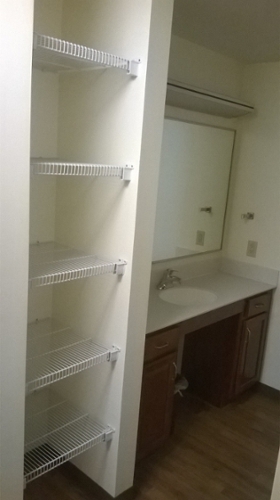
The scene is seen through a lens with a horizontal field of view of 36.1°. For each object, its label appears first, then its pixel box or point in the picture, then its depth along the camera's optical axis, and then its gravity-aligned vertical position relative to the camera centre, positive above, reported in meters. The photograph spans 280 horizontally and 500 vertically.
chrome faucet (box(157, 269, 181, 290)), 2.87 -0.74
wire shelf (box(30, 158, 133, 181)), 1.52 -0.04
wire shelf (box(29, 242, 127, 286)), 1.65 -0.44
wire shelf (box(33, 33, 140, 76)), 1.48 +0.38
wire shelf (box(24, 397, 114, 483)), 1.89 -1.31
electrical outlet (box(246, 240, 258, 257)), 3.26 -0.56
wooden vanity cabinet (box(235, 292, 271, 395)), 2.97 -1.18
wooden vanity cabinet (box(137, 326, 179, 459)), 2.23 -1.18
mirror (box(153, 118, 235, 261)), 2.82 -0.14
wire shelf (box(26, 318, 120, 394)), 1.77 -0.87
